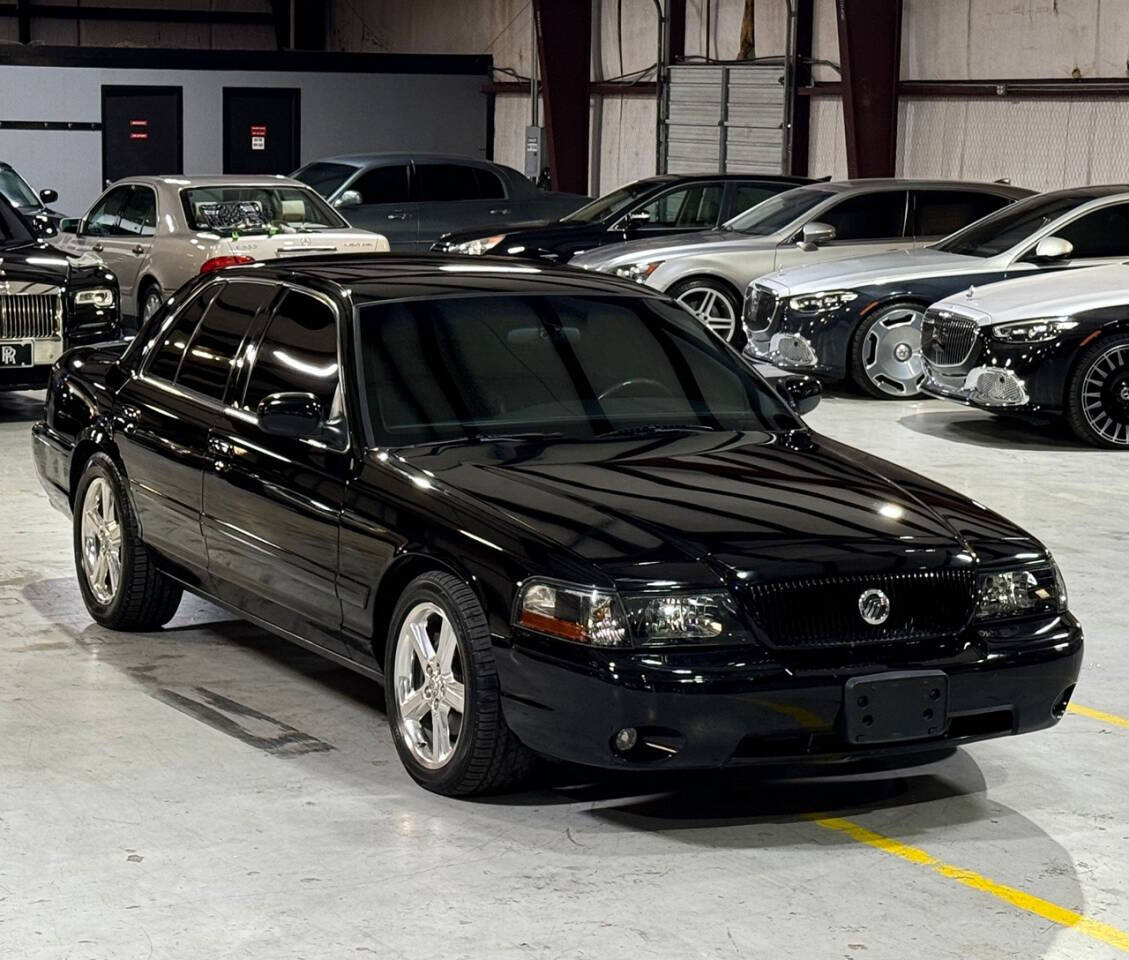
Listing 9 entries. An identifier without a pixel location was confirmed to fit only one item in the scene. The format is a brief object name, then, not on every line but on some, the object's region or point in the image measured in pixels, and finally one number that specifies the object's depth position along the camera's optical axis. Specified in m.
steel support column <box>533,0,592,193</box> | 28.48
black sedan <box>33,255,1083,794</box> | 5.13
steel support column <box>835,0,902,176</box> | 22.44
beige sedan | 16.66
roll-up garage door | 25.06
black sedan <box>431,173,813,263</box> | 19.23
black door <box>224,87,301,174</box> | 29.72
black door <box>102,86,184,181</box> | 29.25
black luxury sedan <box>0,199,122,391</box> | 13.20
